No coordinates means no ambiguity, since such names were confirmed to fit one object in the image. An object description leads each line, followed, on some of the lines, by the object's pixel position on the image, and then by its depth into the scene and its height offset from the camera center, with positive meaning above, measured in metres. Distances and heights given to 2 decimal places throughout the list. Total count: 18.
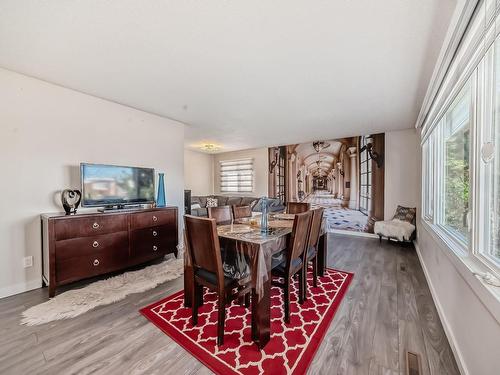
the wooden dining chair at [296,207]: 3.40 -0.38
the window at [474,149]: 1.23 +0.25
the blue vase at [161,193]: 3.58 -0.14
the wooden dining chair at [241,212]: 3.06 -0.40
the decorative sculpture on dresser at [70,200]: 2.52 -0.18
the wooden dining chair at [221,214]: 2.67 -0.38
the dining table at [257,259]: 1.63 -0.61
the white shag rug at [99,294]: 2.01 -1.20
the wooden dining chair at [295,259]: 1.91 -0.73
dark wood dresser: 2.32 -0.71
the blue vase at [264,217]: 2.14 -0.33
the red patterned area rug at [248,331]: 1.46 -1.21
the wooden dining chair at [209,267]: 1.61 -0.67
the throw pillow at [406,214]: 4.31 -0.61
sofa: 5.69 -0.54
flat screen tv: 2.75 -0.01
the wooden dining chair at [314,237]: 2.27 -0.61
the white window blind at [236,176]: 6.86 +0.27
